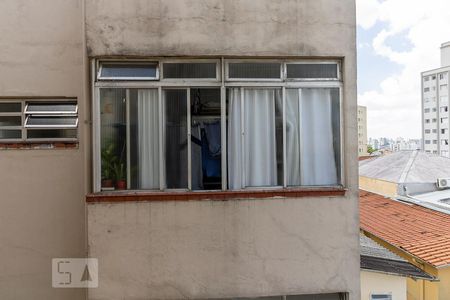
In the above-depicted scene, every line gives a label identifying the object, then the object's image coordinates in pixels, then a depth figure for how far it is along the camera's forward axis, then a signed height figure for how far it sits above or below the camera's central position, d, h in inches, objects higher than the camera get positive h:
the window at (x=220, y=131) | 174.6 +9.0
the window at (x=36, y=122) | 201.8 +17.7
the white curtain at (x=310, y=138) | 179.8 +5.0
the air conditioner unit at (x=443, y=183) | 773.9 -84.4
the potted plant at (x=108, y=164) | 173.3 -6.8
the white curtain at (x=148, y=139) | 175.2 +5.6
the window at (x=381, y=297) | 357.4 -155.8
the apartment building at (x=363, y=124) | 3144.7 +210.3
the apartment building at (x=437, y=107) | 2672.2 +308.5
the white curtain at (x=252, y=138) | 177.5 +5.3
